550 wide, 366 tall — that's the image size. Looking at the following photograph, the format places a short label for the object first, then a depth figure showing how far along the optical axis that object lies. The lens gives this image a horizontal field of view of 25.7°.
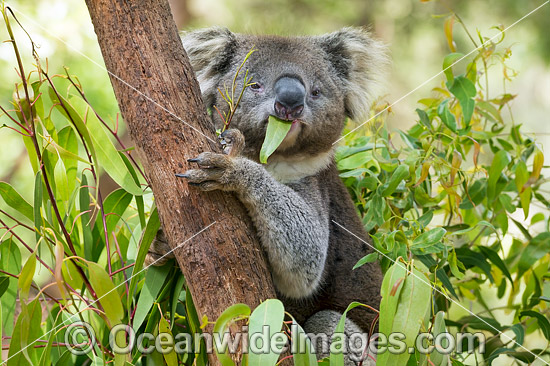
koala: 4.73
